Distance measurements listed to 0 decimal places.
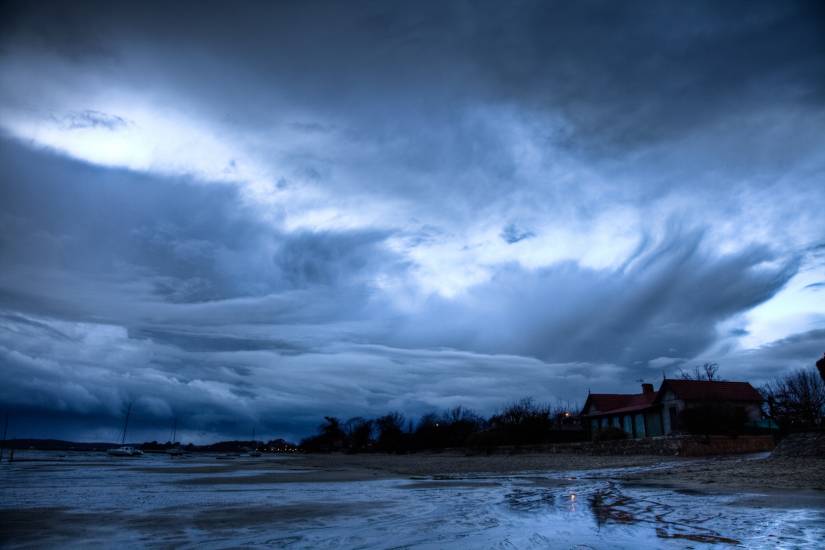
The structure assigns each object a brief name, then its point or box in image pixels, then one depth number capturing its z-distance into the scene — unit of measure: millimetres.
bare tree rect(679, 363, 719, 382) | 73375
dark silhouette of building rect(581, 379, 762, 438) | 51781
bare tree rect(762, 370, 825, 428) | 48469
